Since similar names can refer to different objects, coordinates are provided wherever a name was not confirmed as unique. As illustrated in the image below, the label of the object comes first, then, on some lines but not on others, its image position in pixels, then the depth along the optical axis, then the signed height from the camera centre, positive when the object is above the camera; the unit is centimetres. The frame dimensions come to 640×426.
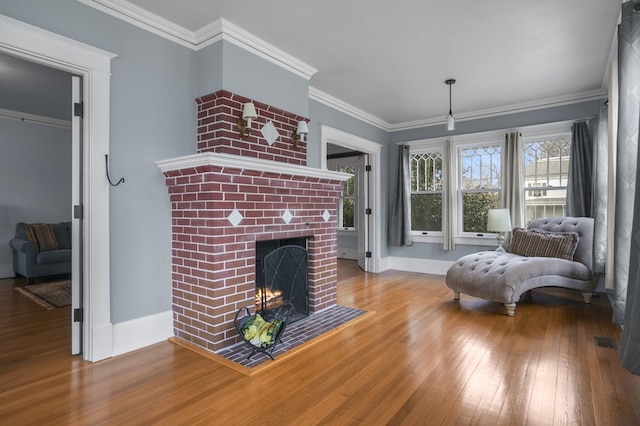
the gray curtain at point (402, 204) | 582 +14
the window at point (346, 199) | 735 +30
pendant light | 416 +112
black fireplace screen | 309 -64
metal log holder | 245 -86
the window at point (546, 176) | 479 +51
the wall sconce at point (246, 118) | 285 +79
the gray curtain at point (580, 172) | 435 +50
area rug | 385 -97
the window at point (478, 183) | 532 +46
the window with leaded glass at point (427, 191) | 579 +37
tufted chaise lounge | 347 -63
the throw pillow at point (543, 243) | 393 -36
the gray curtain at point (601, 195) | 340 +17
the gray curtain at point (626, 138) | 197 +44
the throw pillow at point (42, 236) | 507 -31
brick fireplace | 256 +1
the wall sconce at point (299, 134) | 342 +79
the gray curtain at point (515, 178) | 489 +48
